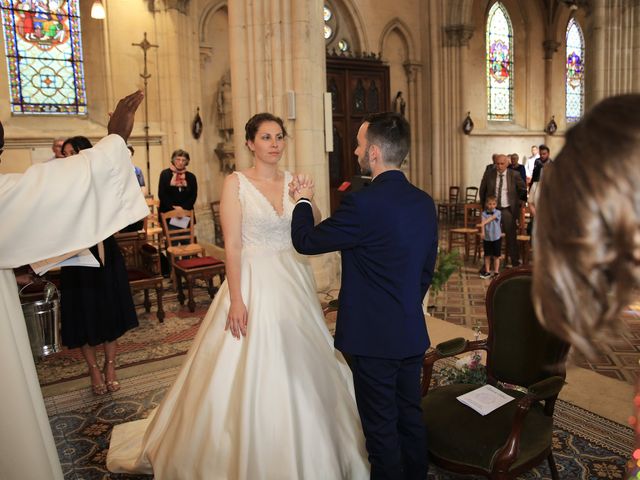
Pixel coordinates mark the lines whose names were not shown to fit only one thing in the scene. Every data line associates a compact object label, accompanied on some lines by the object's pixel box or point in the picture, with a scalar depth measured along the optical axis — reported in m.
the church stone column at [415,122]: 14.86
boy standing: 8.06
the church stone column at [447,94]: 14.60
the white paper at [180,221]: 7.66
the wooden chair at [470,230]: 9.29
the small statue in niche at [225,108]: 11.88
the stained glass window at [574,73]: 19.38
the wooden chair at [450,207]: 14.56
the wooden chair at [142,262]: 5.94
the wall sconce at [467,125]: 15.02
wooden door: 13.36
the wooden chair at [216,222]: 11.70
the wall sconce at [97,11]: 9.10
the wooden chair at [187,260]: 6.48
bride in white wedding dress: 2.67
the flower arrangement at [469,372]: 3.29
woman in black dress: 4.10
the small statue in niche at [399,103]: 14.61
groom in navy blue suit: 2.26
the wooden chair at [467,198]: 14.65
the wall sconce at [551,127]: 18.14
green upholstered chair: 2.33
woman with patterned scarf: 7.68
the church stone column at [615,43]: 10.81
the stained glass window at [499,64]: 17.27
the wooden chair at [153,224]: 8.80
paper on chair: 2.60
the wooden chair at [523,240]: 8.68
